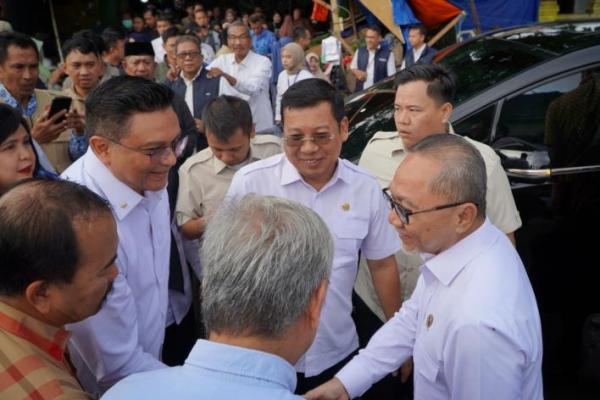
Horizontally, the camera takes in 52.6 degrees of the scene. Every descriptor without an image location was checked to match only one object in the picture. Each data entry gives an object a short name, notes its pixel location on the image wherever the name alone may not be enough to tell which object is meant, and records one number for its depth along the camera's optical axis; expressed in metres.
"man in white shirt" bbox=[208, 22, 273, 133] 5.98
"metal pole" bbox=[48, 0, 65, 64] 11.93
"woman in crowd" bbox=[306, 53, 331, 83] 7.48
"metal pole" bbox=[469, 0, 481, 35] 8.39
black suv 3.25
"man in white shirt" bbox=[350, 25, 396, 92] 8.38
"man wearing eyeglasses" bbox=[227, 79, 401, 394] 2.29
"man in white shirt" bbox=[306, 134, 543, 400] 1.54
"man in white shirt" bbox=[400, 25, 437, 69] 7.84
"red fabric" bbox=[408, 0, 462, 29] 8.33
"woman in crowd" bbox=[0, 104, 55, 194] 2.14
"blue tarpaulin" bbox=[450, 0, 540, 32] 8.64
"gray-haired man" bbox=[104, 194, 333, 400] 1.11
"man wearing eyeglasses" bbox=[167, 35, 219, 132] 5.22
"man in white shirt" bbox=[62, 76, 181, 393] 1.94
